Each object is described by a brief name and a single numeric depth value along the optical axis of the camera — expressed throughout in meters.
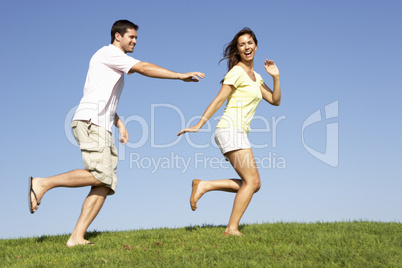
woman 5.82
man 5.71
